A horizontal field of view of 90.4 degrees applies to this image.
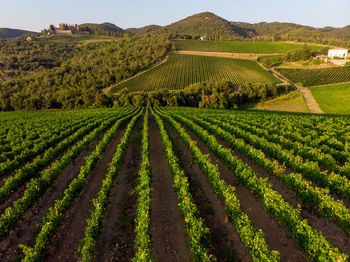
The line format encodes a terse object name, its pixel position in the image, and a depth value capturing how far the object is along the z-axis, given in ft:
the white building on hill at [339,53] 409.16
